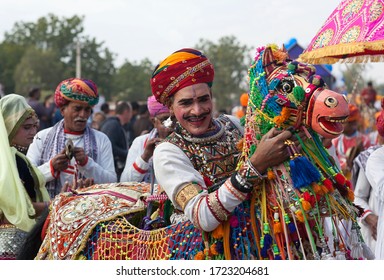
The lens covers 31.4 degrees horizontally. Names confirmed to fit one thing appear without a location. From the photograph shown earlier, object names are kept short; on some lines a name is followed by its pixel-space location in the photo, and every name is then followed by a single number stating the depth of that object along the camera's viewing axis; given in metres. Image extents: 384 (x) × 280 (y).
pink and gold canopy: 4.04
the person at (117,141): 9.38
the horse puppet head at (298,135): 2.93
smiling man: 3.27
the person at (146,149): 5.80
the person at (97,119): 13.39
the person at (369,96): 13.91
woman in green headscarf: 4.47
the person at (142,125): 10.39
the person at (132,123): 13.09
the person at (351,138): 10.09
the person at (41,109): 12.03
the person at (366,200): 5.69
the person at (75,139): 5.88
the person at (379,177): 4.88
